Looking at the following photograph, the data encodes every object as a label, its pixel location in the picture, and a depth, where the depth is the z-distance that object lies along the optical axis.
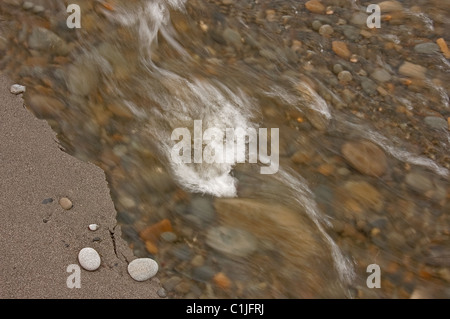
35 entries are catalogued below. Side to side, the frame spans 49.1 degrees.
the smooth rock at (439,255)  2.75
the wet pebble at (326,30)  3.82
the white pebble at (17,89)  2.89
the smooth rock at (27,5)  3.39
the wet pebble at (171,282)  2.34
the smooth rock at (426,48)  3.78
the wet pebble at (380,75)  3.58
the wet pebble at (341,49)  3.70
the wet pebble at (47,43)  3.18
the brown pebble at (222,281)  2.42
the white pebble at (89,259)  2.29
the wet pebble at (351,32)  3.83
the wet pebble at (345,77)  3.54
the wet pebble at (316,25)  3.85
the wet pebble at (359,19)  3.92
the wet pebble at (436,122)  3.36
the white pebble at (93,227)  2.42
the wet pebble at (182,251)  2.49
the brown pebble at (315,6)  3.98
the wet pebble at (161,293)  2.31
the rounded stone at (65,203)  2.45
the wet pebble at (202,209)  2.65
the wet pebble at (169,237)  2.55
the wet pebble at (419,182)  3.06
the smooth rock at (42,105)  2.83
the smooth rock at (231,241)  2.53
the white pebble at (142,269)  2.33
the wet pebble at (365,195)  2.91
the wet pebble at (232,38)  3.64
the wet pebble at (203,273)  2.44
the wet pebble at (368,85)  3.50
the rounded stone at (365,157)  3.06
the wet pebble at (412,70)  3.63
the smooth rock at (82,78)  3.04
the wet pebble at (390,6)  4.04
